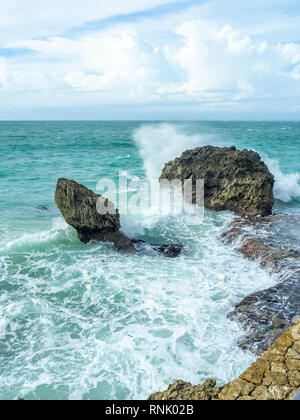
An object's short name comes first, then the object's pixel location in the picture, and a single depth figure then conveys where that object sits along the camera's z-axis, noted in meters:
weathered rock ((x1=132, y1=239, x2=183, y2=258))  9.73
